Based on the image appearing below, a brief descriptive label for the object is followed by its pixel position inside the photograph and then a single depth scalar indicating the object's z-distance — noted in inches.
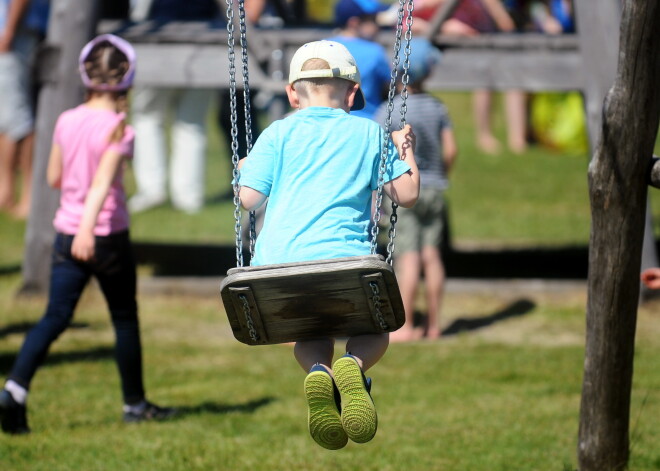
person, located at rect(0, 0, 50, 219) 826.8
